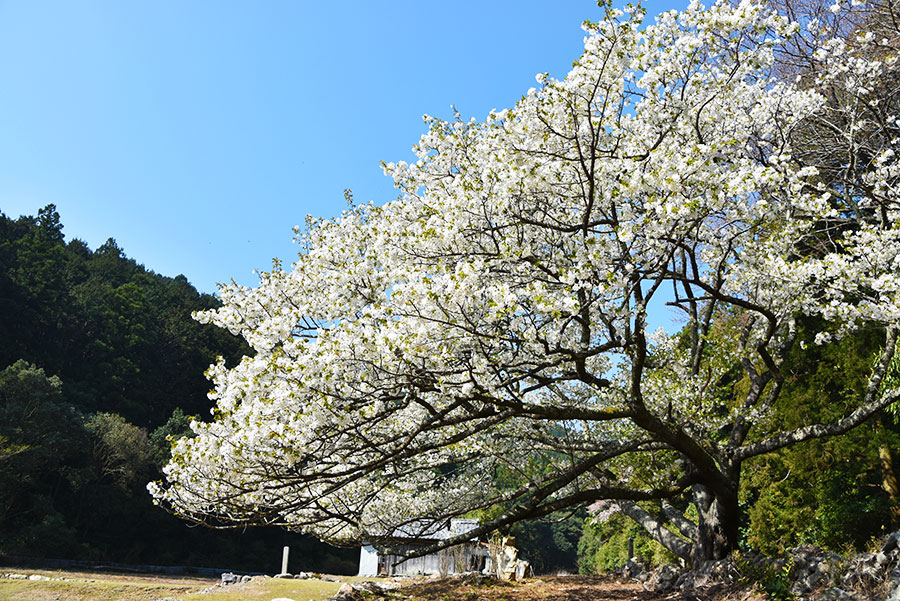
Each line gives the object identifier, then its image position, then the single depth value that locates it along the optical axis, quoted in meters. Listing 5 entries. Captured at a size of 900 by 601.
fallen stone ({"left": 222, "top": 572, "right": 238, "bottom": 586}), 21.86
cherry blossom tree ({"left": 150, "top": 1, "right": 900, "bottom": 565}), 5.18
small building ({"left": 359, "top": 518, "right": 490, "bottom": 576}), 20.98
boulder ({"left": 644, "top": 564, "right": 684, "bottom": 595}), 9.36
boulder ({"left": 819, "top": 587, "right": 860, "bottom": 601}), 6.00
